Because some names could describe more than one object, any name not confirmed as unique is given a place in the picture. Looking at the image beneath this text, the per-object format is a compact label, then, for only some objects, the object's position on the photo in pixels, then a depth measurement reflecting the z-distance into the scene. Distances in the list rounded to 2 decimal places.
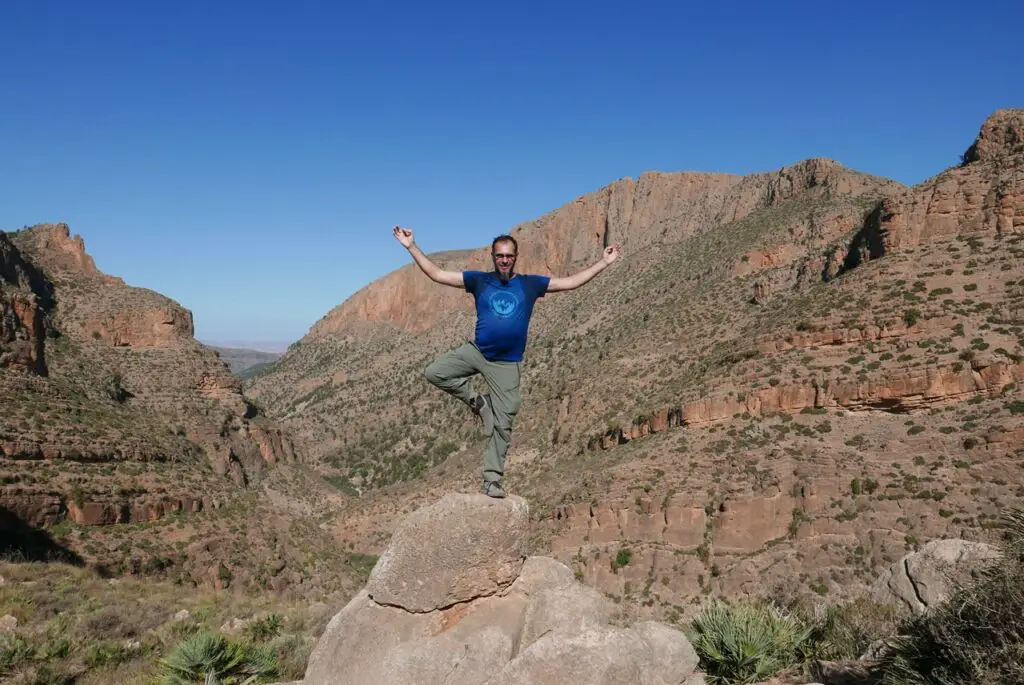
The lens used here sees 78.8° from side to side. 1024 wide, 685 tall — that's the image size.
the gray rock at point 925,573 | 9.38
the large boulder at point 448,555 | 6.02
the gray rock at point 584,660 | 5.24
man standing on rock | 6.07
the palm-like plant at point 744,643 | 7.93
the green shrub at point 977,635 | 5.18
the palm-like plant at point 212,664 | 7.29
